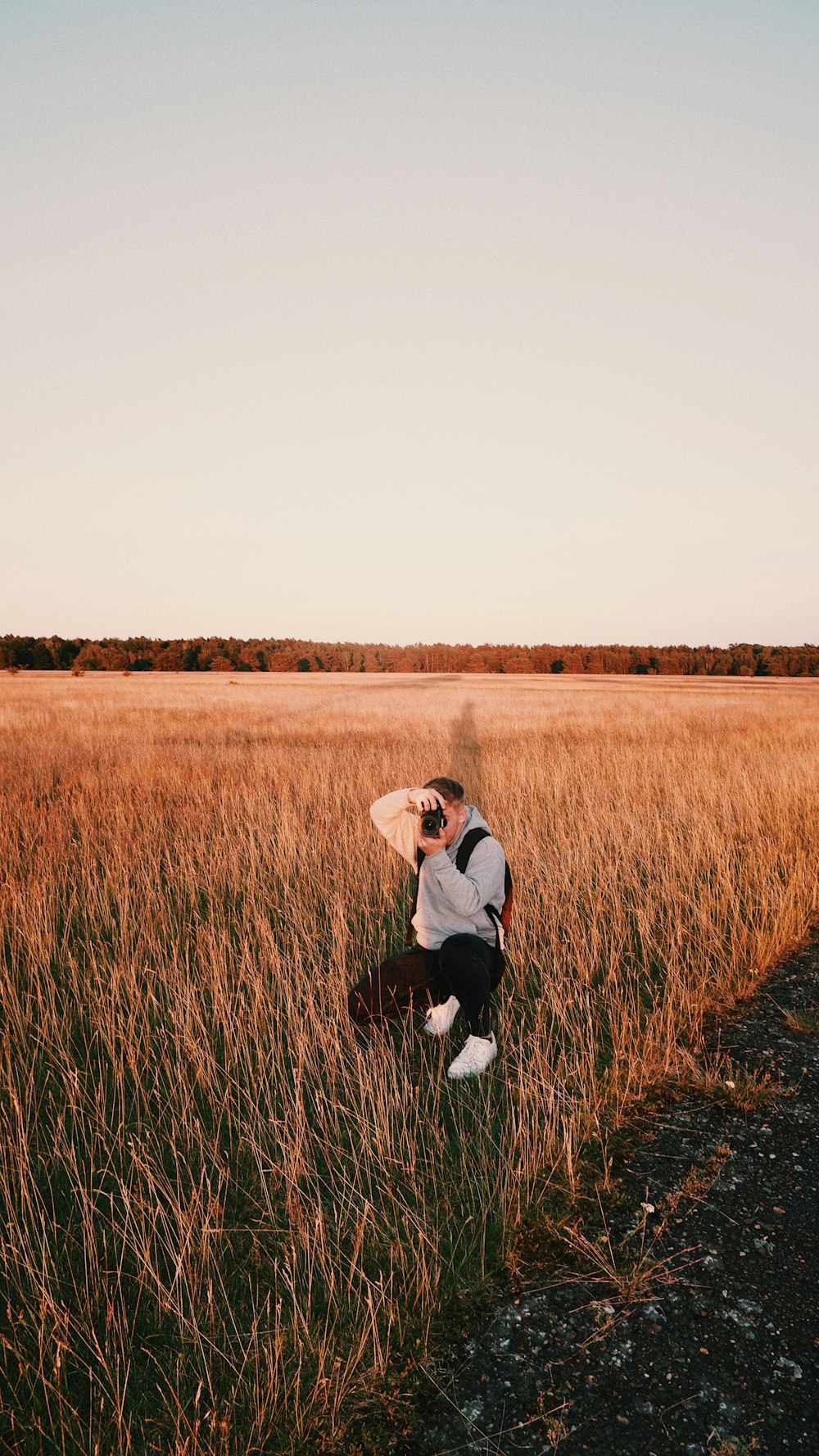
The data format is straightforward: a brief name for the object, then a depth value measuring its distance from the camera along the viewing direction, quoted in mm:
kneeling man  3918
